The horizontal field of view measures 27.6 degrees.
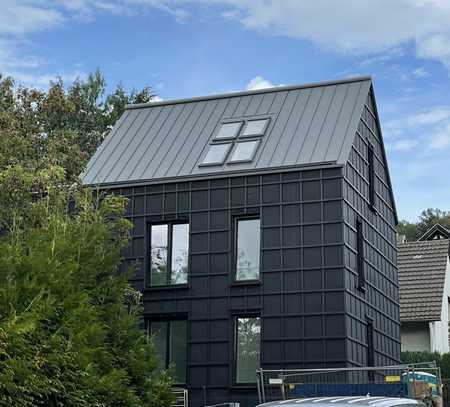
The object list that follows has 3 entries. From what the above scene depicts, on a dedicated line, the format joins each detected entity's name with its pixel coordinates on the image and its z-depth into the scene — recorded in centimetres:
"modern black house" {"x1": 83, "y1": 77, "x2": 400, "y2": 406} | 2175
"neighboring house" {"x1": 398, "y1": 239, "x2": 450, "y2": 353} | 3700
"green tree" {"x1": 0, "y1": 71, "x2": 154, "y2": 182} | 2197
